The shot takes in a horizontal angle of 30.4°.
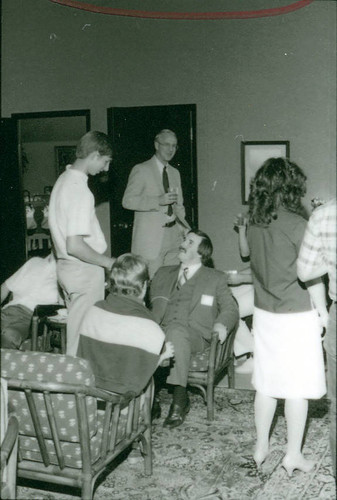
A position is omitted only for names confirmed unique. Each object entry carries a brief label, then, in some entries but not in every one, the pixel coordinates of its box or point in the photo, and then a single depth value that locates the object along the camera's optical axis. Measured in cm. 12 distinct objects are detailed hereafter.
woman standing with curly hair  288
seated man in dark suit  390
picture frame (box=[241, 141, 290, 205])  544
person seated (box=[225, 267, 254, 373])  465
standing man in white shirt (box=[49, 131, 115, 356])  352
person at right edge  223
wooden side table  396
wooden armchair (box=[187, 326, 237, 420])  378
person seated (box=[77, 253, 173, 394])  279
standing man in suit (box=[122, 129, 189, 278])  518
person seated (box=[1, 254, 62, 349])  417
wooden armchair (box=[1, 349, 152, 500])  233
